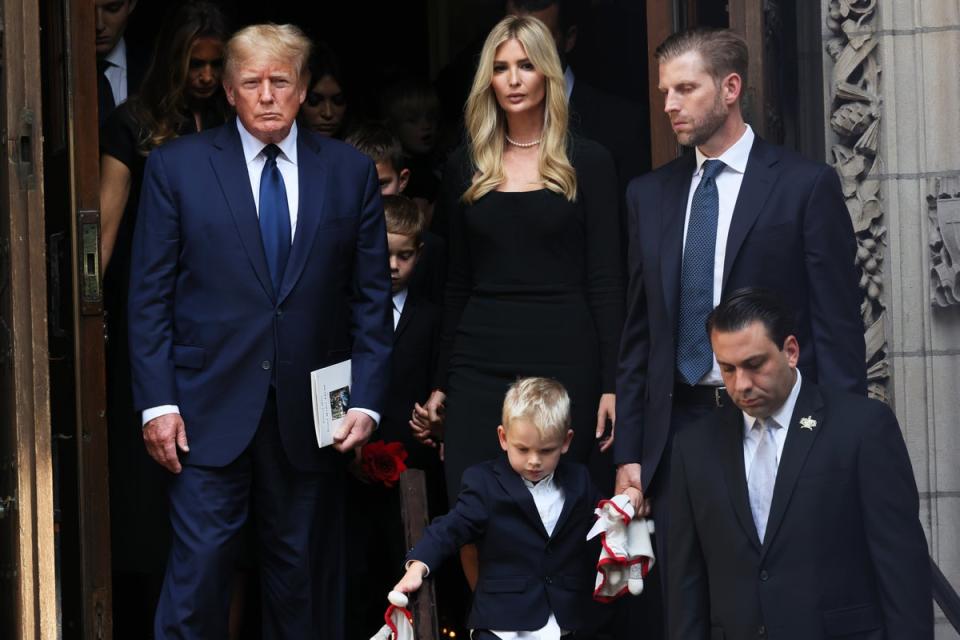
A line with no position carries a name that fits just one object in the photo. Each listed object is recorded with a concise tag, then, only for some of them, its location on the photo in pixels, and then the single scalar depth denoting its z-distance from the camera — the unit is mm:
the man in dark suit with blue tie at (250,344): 13461
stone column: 14805
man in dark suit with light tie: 11211
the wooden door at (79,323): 14477
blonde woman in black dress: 14156
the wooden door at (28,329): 14016
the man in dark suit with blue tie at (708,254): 12695
